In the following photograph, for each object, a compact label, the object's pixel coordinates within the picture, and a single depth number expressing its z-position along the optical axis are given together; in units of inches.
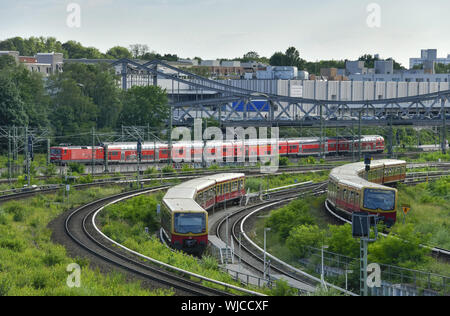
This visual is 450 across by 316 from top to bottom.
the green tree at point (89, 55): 7401.6
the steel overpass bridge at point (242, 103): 3892.7
